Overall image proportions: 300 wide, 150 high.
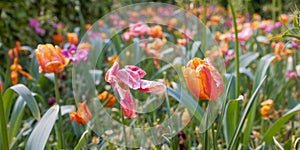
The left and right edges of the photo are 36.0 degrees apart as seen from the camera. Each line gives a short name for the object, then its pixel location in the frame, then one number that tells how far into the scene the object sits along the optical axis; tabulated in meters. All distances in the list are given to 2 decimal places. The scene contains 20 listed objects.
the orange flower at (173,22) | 3.05
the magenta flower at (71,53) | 1.53
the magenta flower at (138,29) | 2.11
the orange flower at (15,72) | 1.95
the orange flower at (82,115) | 1.20
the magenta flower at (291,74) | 2.28
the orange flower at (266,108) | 1.63
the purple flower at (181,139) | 1.37
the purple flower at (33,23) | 3.09
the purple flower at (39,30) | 3.07
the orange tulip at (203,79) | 0.99
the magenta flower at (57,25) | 3.28
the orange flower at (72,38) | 2.47
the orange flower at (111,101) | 1.43
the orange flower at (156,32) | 2.25
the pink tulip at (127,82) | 0.94
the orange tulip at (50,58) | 1.31
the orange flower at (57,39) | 2.87
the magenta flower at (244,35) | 2.29
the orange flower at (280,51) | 2.24
